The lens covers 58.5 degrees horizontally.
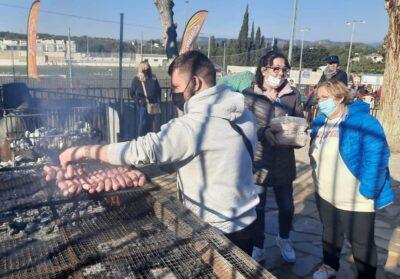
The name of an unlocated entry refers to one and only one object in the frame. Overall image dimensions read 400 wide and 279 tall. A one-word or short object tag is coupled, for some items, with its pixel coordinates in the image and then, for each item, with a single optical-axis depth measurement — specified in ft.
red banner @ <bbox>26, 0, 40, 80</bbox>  32.63
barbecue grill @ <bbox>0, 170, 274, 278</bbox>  6.38
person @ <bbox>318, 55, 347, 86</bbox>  27.48
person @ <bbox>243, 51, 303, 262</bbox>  12.05
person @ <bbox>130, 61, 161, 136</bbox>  28.37
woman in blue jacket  9.75
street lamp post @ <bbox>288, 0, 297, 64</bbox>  54.97
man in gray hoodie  6.81
